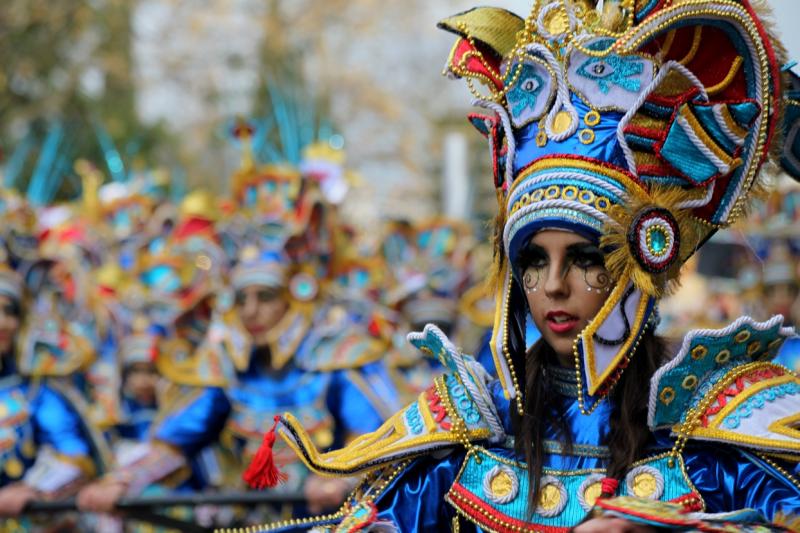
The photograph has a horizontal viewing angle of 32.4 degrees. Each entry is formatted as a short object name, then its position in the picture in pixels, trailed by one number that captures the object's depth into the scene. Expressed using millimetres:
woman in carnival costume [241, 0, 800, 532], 3057
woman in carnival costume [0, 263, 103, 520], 7305
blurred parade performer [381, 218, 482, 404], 9500
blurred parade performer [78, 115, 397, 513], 6820
